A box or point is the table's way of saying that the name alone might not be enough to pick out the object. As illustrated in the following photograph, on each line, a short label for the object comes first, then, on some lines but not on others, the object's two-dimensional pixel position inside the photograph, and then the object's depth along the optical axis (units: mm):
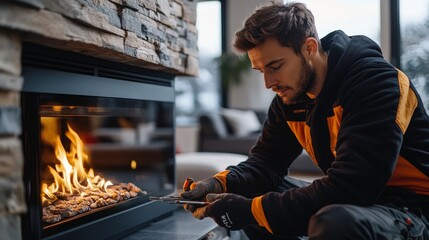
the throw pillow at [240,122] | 4953
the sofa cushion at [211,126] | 4746
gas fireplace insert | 1411
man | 1401
